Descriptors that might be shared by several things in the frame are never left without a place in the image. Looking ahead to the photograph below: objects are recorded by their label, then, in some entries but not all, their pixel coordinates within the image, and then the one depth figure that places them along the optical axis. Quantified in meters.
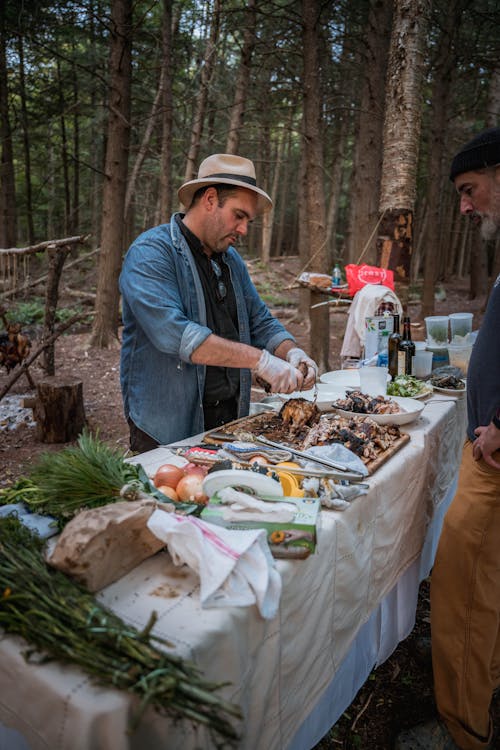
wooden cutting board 2.11
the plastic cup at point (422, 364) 3.66
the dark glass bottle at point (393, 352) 3.52
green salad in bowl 3.04
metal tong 1.87
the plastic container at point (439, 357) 3.82
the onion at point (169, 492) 1.67
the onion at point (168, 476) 1.74
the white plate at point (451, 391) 3.25
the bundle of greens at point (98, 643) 0.92
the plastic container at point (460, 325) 3.83
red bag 4.60
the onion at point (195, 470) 1.79
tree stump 5.94
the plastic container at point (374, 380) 2.86
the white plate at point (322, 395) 2.76
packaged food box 1.39
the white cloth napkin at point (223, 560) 1.19
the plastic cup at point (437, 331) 3.79
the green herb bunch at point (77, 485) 1.50
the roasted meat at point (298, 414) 2.46
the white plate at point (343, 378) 3.33
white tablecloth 0.99
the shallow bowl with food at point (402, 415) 2.49
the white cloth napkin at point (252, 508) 1.42
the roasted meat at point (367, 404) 2.57
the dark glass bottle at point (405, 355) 3.51
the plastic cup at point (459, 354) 3.83
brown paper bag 1.18
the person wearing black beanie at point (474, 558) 2.15
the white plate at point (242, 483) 1.61
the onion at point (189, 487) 1.65
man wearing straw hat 2.45
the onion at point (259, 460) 1.92
